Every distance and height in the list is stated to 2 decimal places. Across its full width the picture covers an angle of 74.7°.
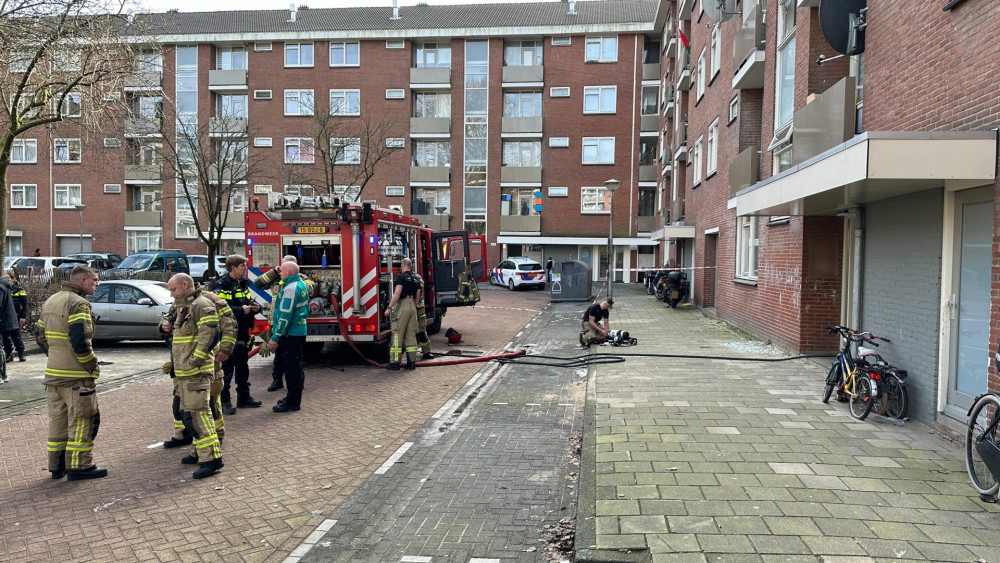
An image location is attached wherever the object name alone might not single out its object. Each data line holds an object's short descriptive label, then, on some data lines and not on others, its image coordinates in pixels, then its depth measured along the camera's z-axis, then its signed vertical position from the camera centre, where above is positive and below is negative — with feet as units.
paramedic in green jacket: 24.94 -3.14
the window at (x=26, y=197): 136.56 +11.08
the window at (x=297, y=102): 128.88 +30.11
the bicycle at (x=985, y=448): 14.51 -4.22
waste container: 84.43 -3.15
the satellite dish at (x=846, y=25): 27.48 +9.97
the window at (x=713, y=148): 60.81 +10.56
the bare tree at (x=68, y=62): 33.17 +10.22
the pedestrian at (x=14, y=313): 33.68 -3.56
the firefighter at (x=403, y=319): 34.65 -3.37
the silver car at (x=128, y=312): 42.65 -3.96
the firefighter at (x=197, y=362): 17.89 -3.05
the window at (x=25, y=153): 133.90 +20.06
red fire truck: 34.32 -0.06
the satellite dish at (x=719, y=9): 51.68 +20.13
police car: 104.17 -2.59
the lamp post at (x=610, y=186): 61.70 +6.92
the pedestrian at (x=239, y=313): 24.97 -2.30
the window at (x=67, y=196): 136.05 +11.37
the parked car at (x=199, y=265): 102.48 -2.02
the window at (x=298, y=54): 130.41 +39.75
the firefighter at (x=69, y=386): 17.52 -3.67
